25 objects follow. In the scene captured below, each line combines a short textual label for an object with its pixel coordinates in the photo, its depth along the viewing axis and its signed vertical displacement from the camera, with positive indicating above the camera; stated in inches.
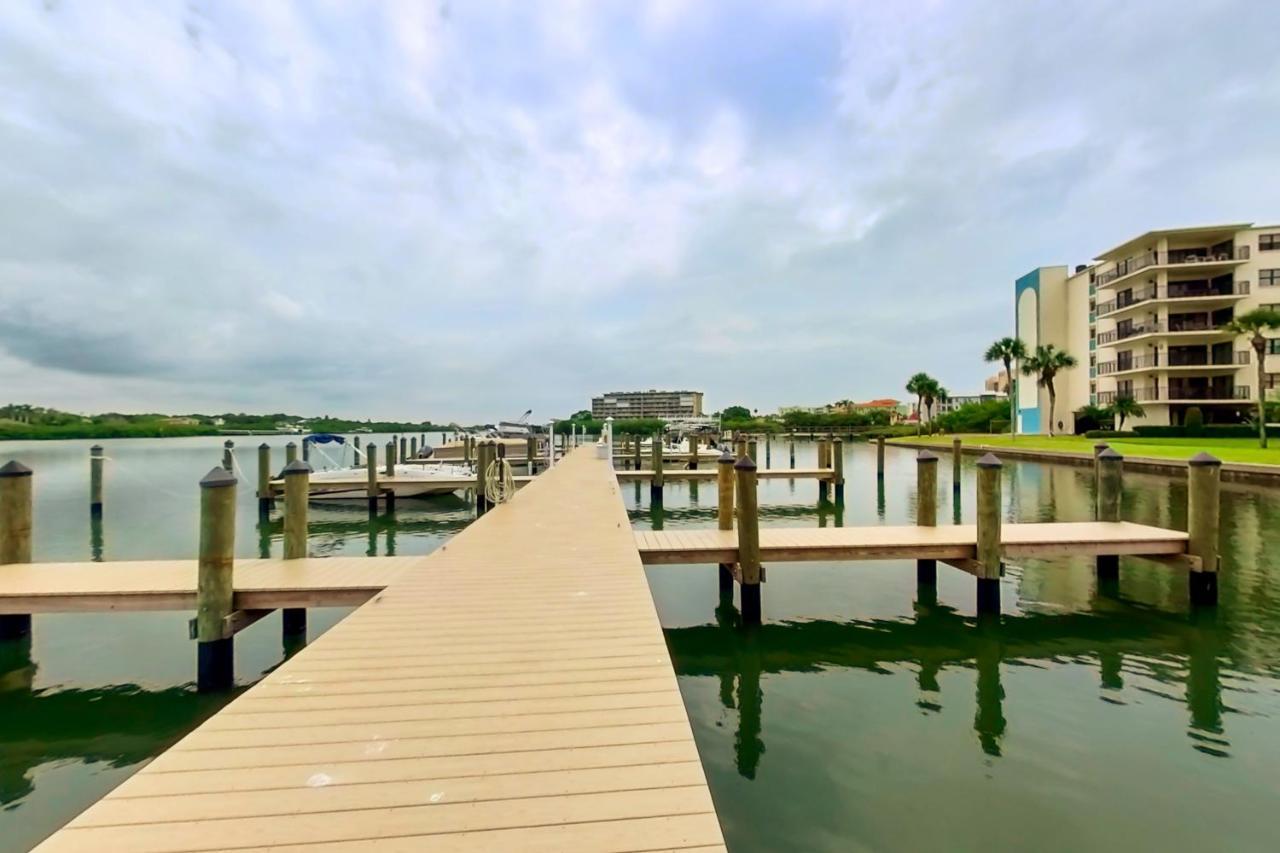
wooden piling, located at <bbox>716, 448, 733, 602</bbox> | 413.1 -51.2
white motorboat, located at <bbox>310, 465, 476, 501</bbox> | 858.1 -70.0
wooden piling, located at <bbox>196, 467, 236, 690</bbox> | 260.8 -66.0
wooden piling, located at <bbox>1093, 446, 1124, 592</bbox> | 408.2 -48.4
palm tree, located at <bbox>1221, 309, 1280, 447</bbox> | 1300.4 +216.3
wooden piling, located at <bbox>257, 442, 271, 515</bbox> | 828.0 -63.9
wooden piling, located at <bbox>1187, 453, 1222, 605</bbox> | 348.2 -56.9
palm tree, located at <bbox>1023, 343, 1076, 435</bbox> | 2106.3 +210.0
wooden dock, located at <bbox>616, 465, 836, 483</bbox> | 927.0 -69.5
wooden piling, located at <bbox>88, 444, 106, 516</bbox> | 775.7 -62.7
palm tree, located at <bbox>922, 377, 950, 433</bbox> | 2984.7 +170.3
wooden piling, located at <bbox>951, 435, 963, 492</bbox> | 898.0 -59.3
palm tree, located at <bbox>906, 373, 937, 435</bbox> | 2977.4 +207.1
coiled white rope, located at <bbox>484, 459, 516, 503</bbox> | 522.4 -46.2
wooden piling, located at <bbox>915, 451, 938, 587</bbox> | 403.9 -49.2
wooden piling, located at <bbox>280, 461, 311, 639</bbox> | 325.4 -46.8
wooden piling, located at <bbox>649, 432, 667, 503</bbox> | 896.3 -62.1
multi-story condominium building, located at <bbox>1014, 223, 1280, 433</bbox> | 1769.2 +330.8
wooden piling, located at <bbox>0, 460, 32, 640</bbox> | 309.4 -45.1
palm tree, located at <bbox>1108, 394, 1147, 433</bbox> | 1868.8 +49.9
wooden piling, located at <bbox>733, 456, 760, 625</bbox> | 343.3 -64.1
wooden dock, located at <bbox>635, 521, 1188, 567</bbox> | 354.6 -68.3
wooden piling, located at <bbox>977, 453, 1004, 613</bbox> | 339.3 -60.6
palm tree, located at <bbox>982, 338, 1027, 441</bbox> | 2194.9 +260.1
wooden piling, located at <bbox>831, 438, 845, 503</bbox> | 904.3 -62.3
